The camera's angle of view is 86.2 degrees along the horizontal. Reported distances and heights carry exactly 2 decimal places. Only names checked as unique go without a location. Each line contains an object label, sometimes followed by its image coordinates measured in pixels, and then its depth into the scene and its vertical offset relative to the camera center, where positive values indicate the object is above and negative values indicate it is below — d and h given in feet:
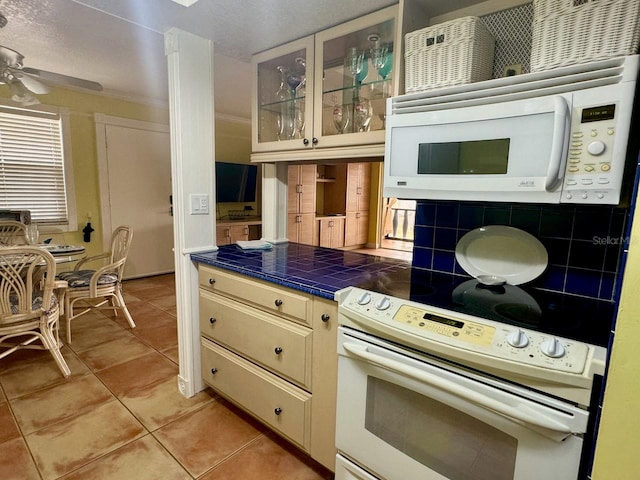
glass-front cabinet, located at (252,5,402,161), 5.00 +1.81
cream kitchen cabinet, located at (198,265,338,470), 4.55 -2.37
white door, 13.28 +0.17
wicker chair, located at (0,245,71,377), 6.65 -2.36
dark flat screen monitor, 15.98 +0.62
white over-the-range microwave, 2.93 +0.64
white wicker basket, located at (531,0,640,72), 2.88 +1.54
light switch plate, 6.19 -0.19
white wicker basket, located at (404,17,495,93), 3.75 +1.66
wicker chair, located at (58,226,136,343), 9.20 -2.45
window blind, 11.46 +0.84
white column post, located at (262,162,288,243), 7.17 -0.13
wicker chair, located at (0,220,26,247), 9.44 -1.19
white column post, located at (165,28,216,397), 5.81 +0.42
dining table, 8.29 -1.52
